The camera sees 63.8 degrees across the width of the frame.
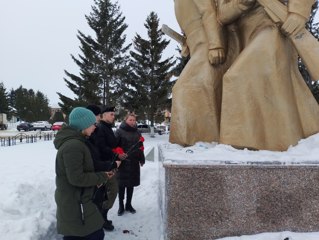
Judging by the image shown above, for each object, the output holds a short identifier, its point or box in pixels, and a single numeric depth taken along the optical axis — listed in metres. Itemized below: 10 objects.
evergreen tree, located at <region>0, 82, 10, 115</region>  34.18
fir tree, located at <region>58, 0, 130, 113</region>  20.24
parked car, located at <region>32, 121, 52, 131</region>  29.76
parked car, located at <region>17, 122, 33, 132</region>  28.52
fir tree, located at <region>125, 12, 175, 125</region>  20.11
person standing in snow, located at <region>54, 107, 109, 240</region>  2.06
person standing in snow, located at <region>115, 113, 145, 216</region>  3.89
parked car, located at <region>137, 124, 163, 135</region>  22.32
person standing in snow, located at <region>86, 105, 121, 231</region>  2.36
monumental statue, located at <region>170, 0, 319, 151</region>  2.93
